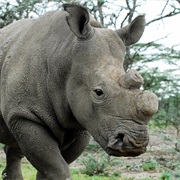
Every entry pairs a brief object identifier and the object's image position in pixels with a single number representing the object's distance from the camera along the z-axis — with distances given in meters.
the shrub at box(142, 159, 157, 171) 15.00
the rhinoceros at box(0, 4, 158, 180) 6.32
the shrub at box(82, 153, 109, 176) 13.80
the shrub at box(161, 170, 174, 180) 11.96
